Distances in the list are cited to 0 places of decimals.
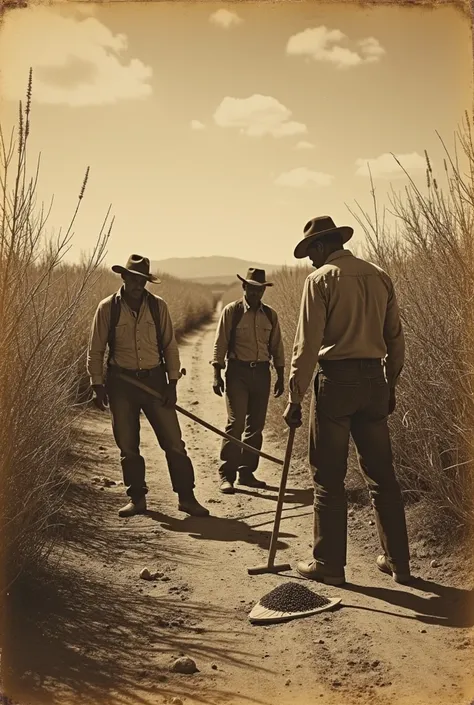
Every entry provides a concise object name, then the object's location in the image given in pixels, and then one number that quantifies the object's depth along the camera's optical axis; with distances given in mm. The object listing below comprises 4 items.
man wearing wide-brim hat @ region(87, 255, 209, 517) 5568
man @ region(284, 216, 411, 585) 4113
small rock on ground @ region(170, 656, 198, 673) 3244
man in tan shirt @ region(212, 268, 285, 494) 6574
